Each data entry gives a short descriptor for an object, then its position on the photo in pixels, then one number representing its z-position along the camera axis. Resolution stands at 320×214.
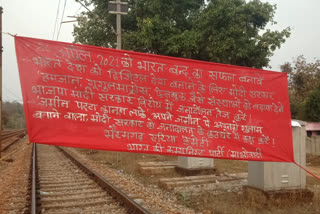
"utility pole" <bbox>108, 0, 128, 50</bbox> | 14.38
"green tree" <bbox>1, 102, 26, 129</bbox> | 98.47
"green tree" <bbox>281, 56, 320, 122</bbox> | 30.00
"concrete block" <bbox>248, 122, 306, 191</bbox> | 6.71
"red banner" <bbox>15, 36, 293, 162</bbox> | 4.38
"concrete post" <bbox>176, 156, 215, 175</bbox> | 10.23
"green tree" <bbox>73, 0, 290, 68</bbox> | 15.44
